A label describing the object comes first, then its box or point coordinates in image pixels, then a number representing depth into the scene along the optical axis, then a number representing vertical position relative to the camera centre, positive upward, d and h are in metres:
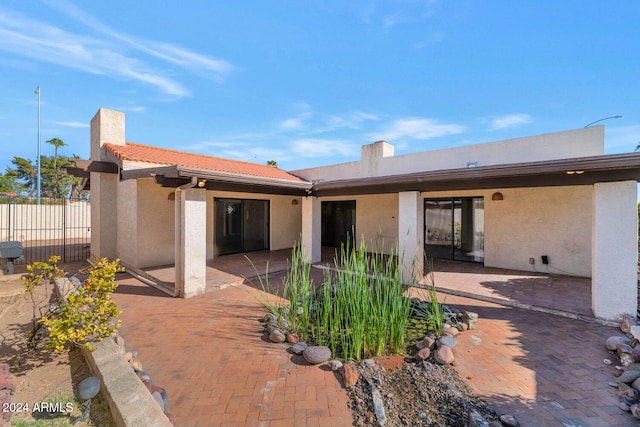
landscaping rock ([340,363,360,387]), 3.31 -2.08
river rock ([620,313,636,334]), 4.66 -1.96
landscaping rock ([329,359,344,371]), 3.67 -2.15
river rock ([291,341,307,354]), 4.14 -2.17
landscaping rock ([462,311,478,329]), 5.09 -2.10
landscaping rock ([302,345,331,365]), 3.83 -2.11
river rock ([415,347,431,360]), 3.93 -2.13
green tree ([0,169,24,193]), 29.34 +2.89
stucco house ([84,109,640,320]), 5.23 +0.13
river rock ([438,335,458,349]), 4.22 -2.10
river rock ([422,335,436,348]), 4.18 -2.08
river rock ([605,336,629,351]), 4.16 -2.03
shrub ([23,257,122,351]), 3.08 -1.33
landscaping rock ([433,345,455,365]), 3.77 -2.08
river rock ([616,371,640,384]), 3.32 -2.07
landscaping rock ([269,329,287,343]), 4.50 -2.16
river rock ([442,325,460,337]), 4.66 -2.11
